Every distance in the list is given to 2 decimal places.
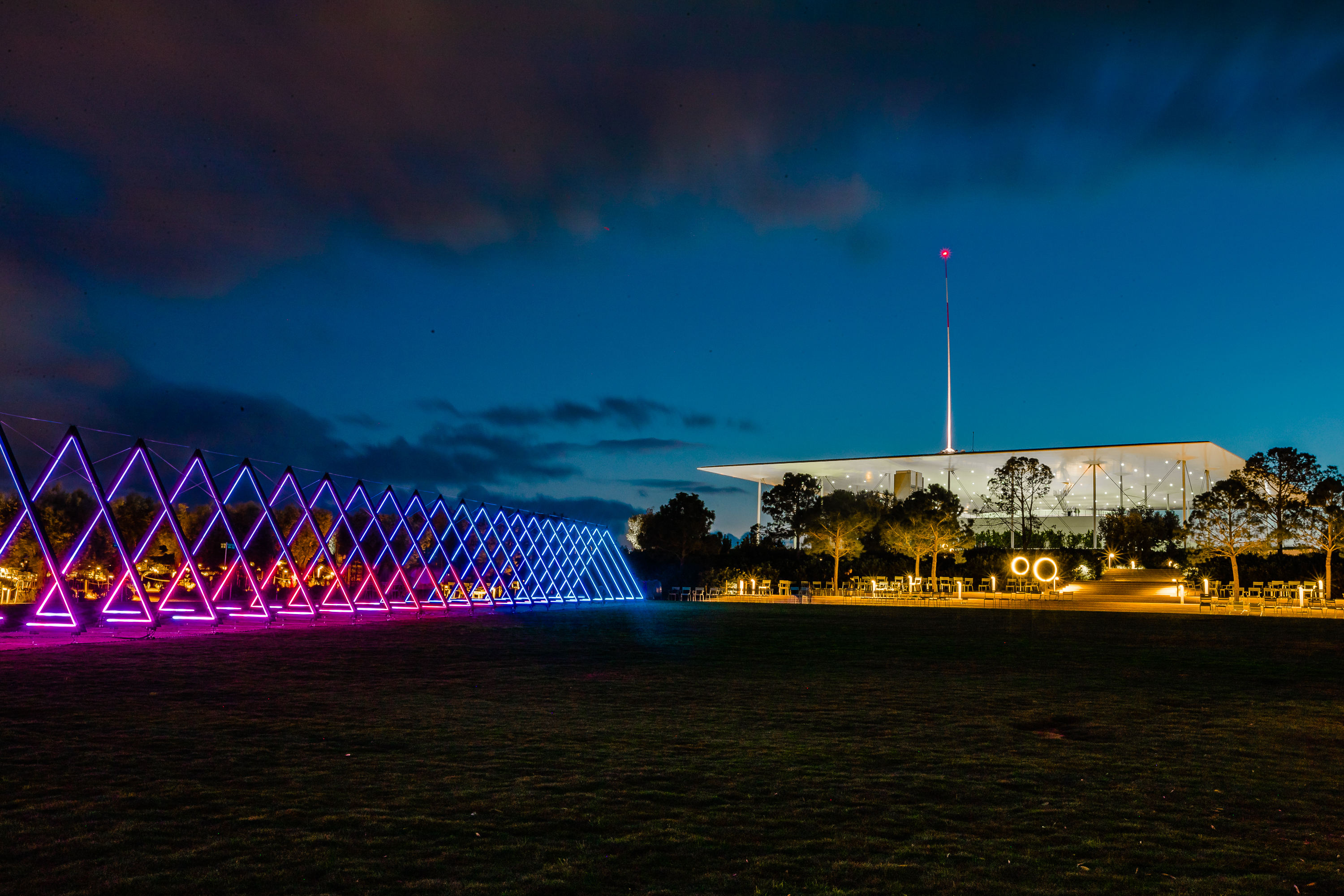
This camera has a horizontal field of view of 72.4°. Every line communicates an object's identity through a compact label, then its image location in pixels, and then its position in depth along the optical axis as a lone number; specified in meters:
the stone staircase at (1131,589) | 44.22
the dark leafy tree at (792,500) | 65.94
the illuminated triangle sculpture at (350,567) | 17.72
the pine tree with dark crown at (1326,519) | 35.97
